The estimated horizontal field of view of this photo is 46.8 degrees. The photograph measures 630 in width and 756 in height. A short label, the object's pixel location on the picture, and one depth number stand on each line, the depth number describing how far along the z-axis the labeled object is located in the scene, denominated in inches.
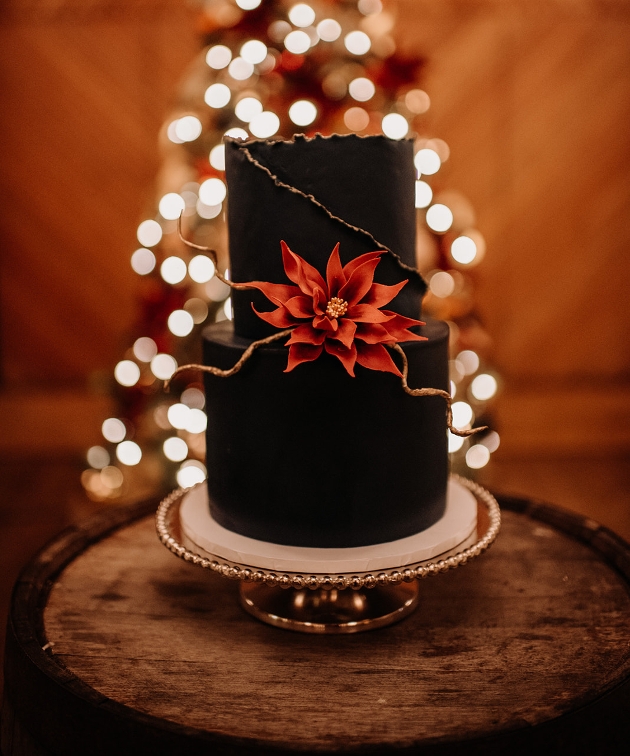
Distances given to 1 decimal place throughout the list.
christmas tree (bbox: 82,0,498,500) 76.3
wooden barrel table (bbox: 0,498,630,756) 27.2
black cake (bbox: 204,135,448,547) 32.6
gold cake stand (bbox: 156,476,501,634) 32.2
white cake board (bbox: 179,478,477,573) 32.5
